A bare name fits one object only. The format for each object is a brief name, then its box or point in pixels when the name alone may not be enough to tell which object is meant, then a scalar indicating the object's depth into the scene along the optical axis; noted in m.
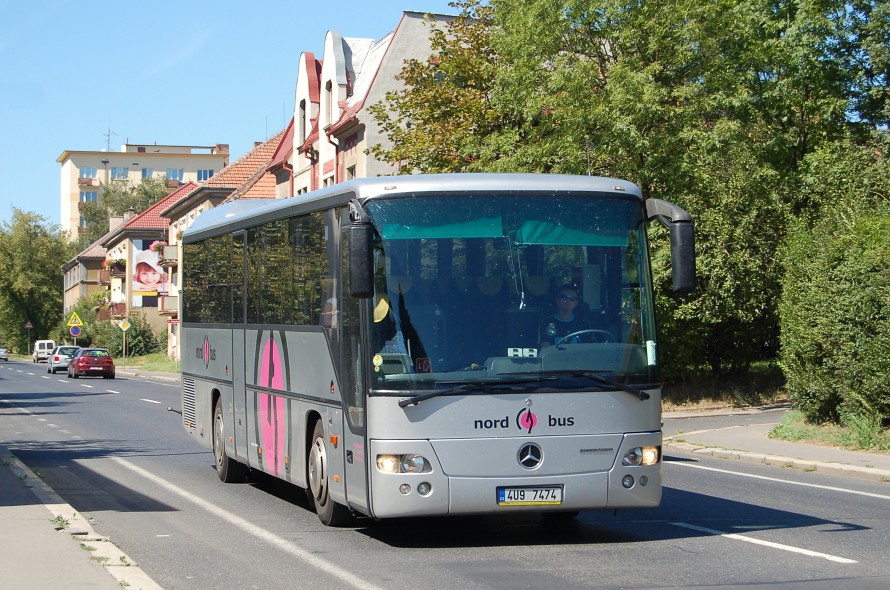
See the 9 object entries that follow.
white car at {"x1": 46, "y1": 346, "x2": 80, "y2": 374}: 75.12
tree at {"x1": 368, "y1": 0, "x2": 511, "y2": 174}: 32.69
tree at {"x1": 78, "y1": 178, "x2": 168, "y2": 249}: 150.12
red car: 61.50
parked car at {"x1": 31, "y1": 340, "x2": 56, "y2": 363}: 109.75
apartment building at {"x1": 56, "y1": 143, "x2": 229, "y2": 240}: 182.00
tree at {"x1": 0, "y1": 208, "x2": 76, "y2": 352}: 140.62
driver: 10.45
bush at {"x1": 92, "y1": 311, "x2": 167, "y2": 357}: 94.44
